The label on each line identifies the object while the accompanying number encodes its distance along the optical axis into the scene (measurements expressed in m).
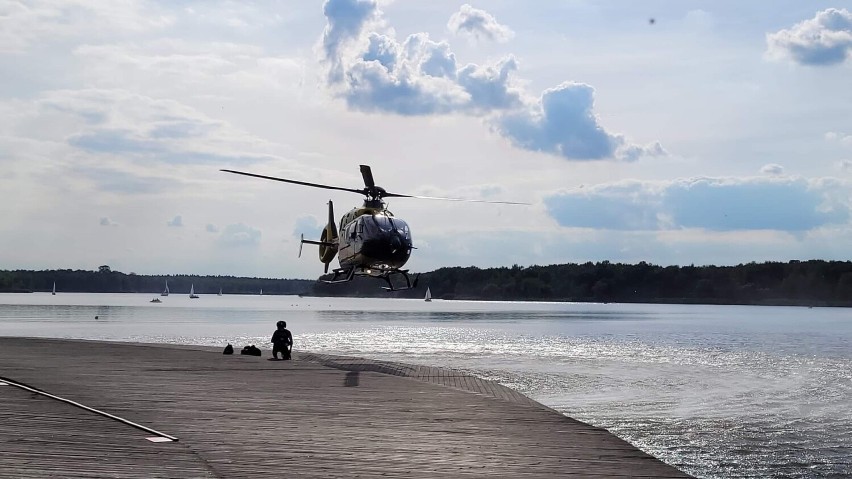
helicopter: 38.72
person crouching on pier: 29.77
